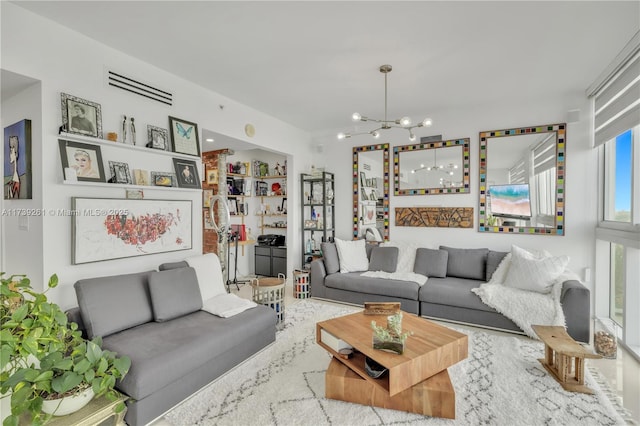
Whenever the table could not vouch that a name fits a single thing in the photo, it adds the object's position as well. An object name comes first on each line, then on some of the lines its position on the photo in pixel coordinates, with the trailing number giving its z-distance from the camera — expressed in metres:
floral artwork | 2.51
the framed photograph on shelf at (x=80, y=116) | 2.42
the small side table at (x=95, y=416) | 1.37
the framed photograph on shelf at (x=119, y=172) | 2.70
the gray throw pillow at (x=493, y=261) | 3.79
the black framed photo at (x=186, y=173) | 3.26
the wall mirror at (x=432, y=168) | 4.39
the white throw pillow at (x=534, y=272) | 3.19
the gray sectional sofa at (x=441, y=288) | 2.89
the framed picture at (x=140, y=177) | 2.88
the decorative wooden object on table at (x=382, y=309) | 2.71
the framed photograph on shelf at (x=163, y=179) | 3.04
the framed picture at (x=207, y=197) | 5.27
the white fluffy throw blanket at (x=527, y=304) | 2.94
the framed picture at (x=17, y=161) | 2.41
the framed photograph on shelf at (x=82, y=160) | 2.40
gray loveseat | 1.89
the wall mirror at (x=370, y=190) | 4.95
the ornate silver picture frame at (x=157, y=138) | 3.01
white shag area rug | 1.90
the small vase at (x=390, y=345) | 1.98
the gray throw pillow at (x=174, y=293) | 2.50
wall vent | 2.75
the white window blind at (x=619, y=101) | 2.68
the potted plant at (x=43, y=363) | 1.05
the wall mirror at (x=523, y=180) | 3.84
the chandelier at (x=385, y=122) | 2.90
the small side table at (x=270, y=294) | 3.28
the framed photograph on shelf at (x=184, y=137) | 3.22
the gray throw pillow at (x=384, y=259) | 4.30
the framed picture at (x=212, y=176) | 5.21
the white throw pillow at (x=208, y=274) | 2.97
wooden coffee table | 1.88
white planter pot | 1.33
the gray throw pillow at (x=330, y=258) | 4.41
